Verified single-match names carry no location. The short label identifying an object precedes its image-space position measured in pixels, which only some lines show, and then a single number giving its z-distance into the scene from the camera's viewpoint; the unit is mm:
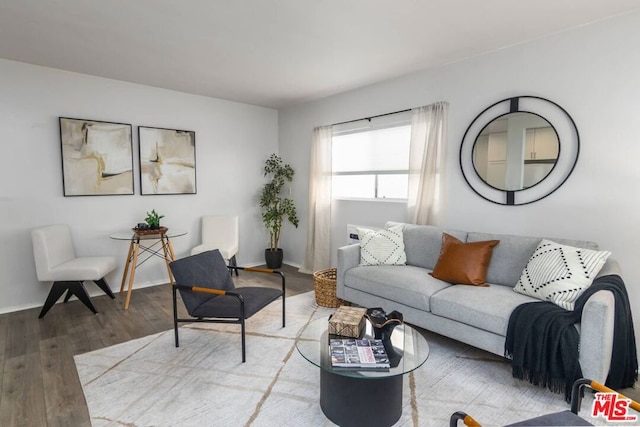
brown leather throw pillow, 2736
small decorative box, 2008
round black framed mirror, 2766
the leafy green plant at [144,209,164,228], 3891
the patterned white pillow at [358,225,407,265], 3348
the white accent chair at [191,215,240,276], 4641
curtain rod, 3810
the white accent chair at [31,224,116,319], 3230
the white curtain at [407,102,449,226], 3492
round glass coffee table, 1708
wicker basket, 3516
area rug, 1906
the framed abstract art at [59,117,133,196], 3719
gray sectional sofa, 1897
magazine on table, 1728
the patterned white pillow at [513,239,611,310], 2186
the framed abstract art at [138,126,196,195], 4246
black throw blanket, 1958
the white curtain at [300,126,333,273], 4730
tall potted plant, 5160
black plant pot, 5141
